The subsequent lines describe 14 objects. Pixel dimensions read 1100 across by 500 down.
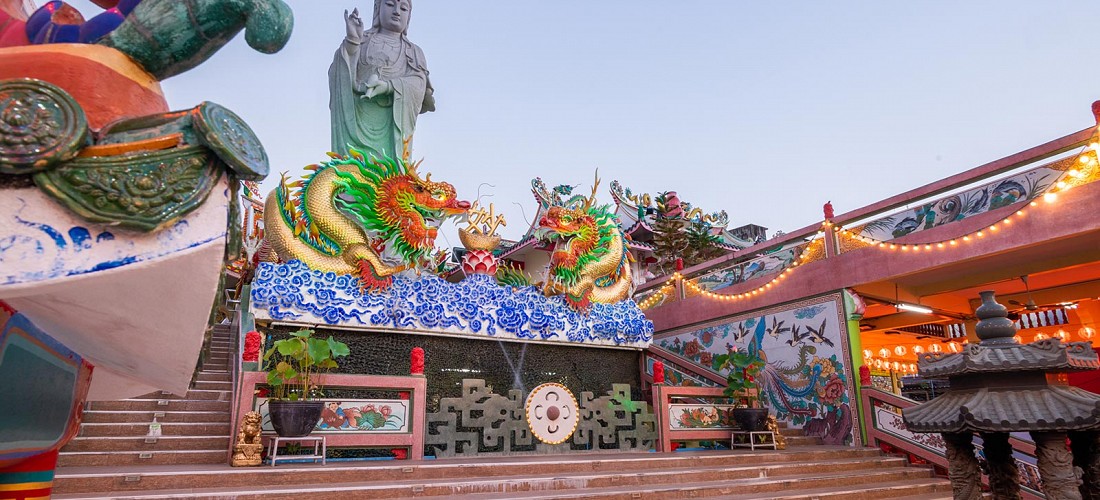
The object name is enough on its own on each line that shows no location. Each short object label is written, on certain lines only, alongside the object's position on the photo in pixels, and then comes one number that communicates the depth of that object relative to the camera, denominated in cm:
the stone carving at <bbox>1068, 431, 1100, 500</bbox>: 378
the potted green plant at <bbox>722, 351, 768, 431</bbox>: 832
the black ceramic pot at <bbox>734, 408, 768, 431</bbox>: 830
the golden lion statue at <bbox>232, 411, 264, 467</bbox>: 562
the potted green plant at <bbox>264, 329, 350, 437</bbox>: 584
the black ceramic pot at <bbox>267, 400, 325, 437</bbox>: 582
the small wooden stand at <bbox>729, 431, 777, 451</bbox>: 844
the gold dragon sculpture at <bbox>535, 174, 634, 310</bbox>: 941
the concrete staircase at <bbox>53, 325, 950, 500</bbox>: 483
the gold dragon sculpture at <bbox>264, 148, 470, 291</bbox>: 759
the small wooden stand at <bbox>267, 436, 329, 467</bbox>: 582
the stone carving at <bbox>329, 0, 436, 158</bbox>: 1174
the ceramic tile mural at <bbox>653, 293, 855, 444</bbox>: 929
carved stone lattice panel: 739
